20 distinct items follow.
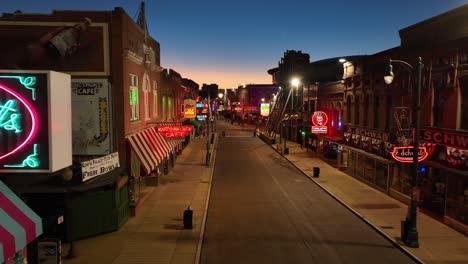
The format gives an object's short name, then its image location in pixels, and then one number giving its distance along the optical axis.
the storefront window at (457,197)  17.92
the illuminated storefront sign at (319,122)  38.47
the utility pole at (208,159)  36.88
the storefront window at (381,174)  25.77
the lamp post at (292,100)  57.86
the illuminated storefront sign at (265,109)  82.25
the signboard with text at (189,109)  43.50
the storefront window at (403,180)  23.09
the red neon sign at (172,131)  25.91
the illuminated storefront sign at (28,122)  6.43
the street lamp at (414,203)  15.73
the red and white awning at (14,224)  5.99
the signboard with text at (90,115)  17.30
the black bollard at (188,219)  17.77
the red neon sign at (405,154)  18.94
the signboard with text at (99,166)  15.36
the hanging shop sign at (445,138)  17.70
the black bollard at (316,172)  31.12
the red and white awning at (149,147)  19.44
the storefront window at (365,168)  27.86
